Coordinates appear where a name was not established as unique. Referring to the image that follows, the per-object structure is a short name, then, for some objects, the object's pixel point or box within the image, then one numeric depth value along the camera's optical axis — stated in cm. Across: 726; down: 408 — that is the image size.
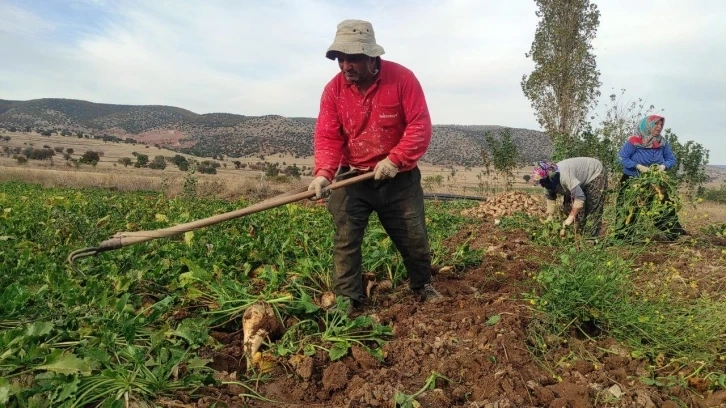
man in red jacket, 352
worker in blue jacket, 660
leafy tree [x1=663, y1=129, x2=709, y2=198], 1802
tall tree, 1938
